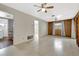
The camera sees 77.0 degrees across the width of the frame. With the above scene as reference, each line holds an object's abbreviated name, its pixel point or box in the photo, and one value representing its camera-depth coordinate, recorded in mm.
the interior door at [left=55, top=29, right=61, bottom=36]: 7291
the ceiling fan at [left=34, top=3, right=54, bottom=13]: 2592
